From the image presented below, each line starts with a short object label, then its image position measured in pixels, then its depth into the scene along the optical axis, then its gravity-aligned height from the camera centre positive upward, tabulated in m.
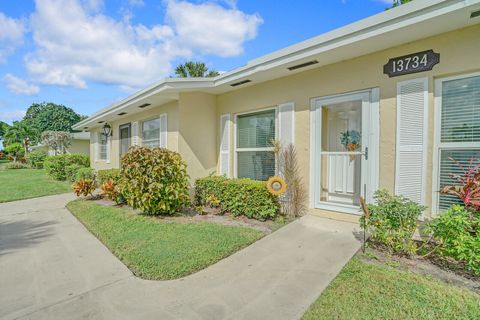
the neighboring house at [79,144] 22.66 +0.76
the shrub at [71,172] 11.86 -1.00
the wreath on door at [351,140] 5.06 +0.28
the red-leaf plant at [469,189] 2.96 -0.45
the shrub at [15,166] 22.57 -1.34
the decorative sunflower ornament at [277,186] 4.89 -0.68
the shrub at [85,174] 9.86 -0.91
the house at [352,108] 3.47 +0.90
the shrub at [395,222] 3.24 -0.94
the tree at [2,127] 40.64 +4.18
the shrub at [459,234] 2.69 -0.94
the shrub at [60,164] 13.09 -0.67
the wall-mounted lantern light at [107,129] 11.60 +1.10
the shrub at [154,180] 5.24 -0.61
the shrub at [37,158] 22.86 -0.62
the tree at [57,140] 20.89 +1.03
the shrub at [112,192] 6.83 -1.14
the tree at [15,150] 28.20 +0.20
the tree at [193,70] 17.53 +6.02
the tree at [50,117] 42.56 +6.39
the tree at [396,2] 9.84 +6.23
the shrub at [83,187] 7.33 -1.08
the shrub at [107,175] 7.91 -0.81
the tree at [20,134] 31.73 +2.39
